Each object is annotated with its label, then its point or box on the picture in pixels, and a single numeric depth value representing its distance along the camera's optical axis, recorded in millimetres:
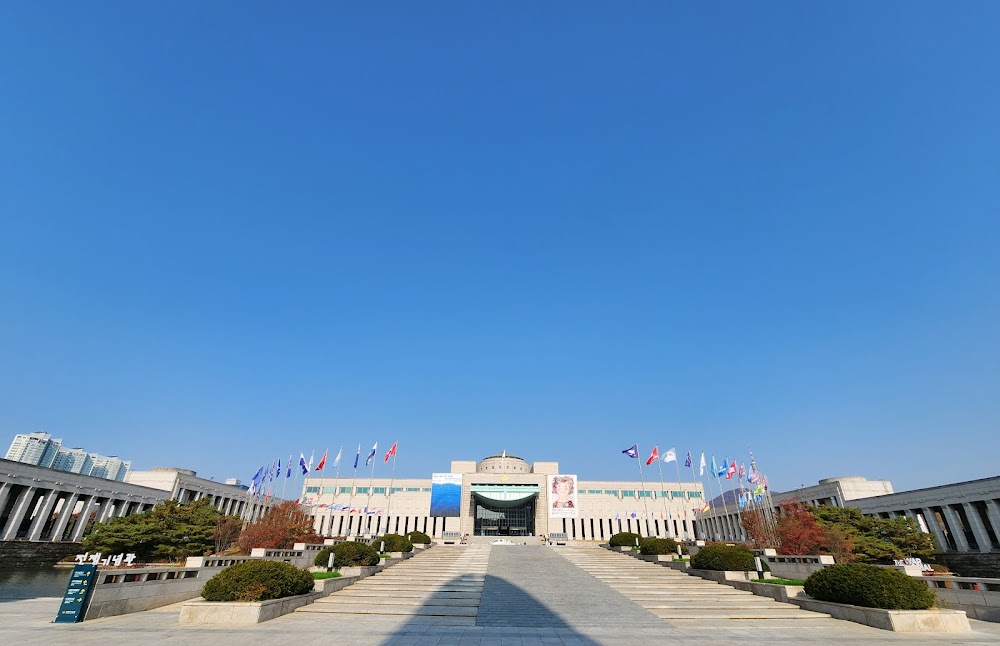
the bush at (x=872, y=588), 13953
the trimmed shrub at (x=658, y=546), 33500
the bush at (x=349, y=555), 24953
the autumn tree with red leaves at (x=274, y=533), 36531
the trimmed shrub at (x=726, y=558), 23500
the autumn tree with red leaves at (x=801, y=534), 32781
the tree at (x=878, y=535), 38375
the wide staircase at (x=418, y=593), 17297
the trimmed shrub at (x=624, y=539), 42312
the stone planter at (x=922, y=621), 13230
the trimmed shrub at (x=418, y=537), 46625
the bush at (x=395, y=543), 35062
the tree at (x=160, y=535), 39000
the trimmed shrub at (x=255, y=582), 14930
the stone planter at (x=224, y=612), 13984
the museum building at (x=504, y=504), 84312
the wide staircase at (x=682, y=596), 16734
